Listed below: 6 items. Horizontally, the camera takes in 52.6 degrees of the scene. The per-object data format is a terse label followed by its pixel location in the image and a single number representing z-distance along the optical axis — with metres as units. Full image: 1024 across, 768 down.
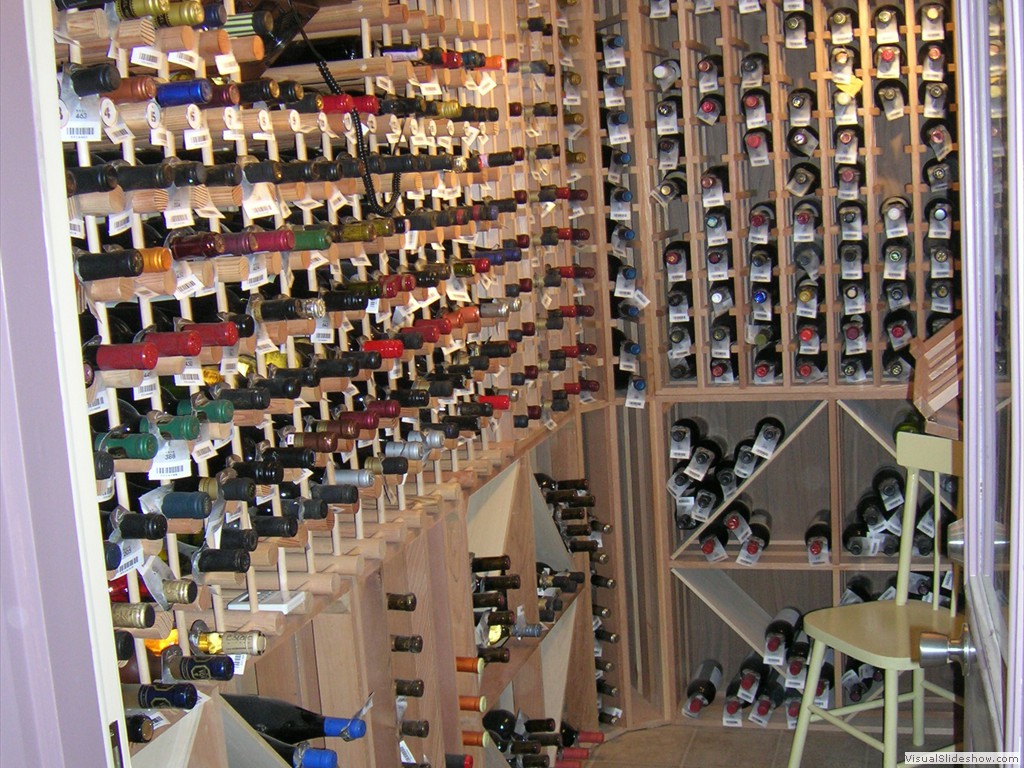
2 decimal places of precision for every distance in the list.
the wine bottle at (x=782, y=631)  3.08
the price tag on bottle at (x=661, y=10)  2.98
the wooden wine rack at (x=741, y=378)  2.92
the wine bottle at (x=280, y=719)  1.54
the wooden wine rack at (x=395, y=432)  1.17
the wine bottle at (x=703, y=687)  3.21
